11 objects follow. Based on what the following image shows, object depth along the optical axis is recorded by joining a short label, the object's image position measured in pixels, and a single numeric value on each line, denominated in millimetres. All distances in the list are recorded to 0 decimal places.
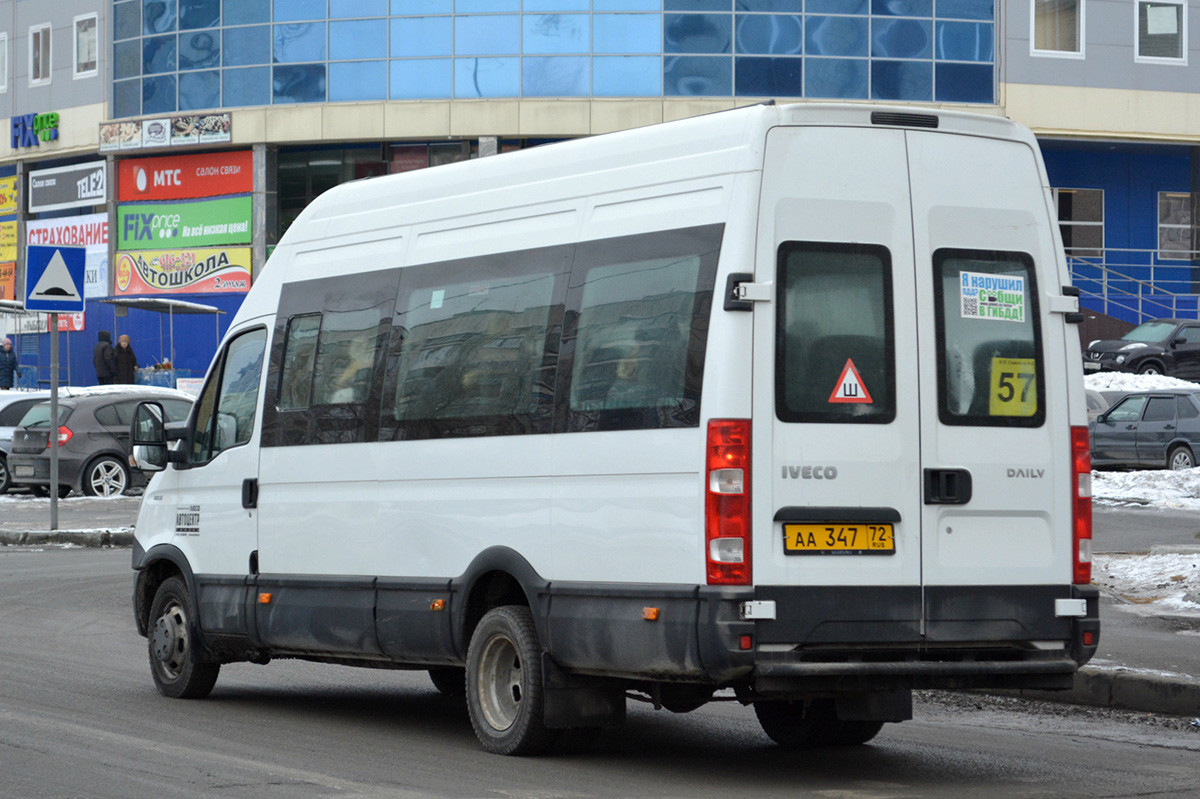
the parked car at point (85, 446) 26719
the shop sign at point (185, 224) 47456
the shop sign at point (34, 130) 51750
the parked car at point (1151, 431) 32000
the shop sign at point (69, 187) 50625
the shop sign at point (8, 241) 54594
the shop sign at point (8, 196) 54412
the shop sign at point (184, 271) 47438
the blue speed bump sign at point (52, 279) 20984
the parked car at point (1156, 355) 40562
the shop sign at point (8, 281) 54000
